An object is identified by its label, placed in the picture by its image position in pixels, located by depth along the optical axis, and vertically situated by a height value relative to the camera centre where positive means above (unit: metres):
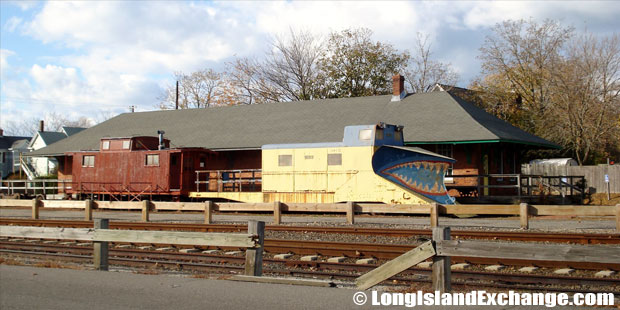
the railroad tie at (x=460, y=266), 11.21 -1.53
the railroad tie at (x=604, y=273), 10.25 -1.50
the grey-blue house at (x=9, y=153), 76.50 +4.19
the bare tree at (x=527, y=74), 47.72 +9.89
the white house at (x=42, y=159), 62.91 +3.04
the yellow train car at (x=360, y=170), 23.09 +0.72
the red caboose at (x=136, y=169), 28.73 +0.85
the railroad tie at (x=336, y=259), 11.91 -1.52
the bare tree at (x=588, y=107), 42.56 +6.17
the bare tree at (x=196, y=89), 68.44 +11.62
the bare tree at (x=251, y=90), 54.22 +9.31
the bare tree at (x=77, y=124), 120.53 +13.44
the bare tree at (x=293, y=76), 53.66 +10.40
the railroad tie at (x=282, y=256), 12.60 -1.53
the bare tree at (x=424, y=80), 58.25 +11.02
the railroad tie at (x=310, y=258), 12.39 -1.54
